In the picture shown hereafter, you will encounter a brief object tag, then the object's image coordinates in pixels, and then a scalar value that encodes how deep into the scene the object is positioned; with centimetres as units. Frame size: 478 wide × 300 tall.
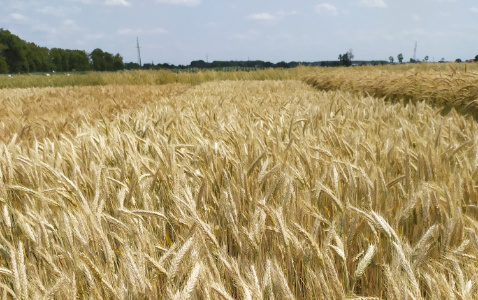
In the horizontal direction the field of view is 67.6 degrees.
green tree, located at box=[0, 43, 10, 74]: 6097
